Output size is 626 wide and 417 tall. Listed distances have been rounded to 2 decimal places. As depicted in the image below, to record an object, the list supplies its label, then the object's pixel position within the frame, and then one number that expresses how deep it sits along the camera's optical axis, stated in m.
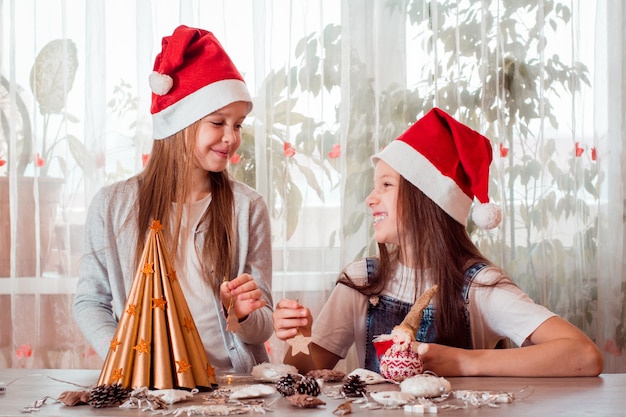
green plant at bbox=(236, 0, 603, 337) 2.55
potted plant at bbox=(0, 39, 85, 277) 2.53
